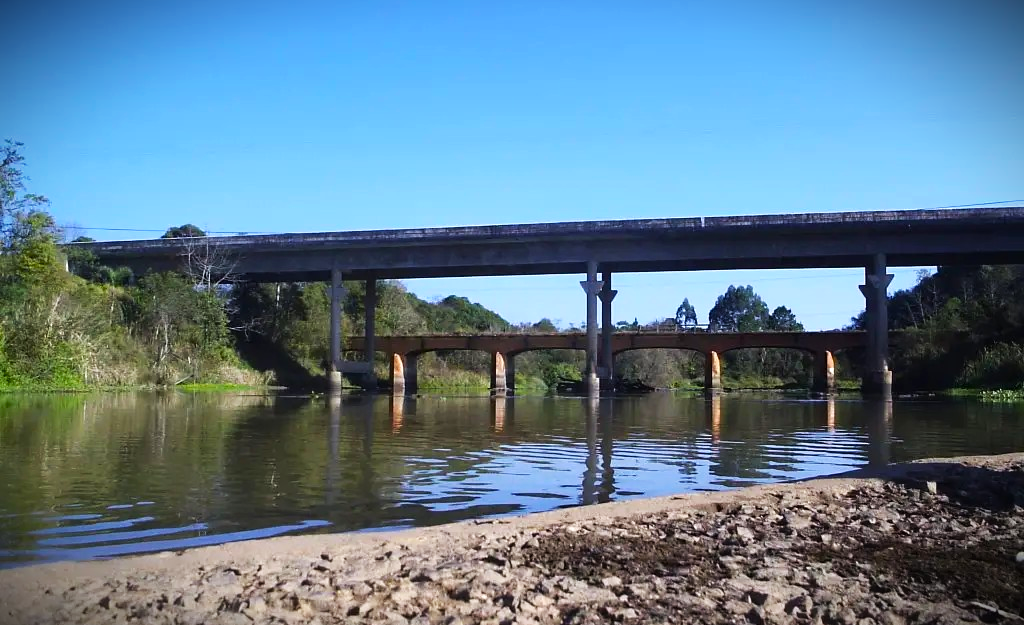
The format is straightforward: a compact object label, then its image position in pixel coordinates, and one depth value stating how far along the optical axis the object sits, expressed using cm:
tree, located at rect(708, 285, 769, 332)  16704
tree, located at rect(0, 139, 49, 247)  4641
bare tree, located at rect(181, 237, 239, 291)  5822
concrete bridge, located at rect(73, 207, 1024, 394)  4925
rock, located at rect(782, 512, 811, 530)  836
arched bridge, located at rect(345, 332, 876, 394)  6994
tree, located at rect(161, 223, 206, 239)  8779
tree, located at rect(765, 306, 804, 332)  14262
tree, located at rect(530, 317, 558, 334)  10356
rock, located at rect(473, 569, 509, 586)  601
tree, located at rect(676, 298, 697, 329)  18238
